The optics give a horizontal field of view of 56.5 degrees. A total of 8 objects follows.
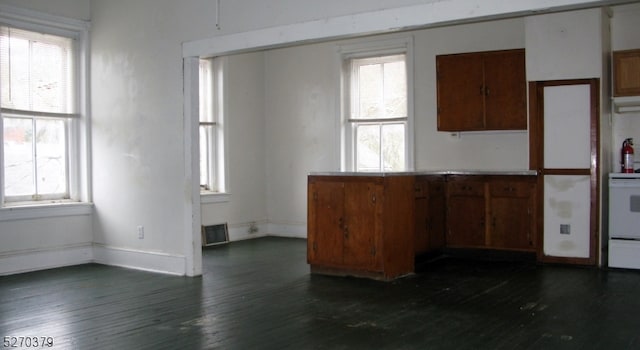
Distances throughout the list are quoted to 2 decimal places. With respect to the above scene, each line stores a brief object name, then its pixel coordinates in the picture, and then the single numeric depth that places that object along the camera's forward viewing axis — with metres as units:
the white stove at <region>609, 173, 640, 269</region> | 6.11
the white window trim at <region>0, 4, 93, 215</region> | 6.60
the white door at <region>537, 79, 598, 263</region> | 6.30
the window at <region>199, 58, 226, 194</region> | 8.34
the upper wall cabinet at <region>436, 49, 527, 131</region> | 6.89
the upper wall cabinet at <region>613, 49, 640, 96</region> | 6.29
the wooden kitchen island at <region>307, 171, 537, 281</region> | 5.51
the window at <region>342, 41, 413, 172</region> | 8.05
